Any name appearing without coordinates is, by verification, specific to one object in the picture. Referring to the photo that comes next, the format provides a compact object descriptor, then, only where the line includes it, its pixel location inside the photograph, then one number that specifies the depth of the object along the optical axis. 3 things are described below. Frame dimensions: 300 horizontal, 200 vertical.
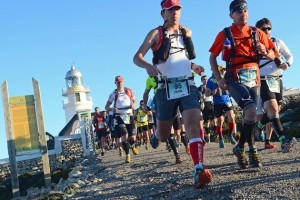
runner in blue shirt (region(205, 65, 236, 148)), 10.53
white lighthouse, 65.81
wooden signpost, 12.97
